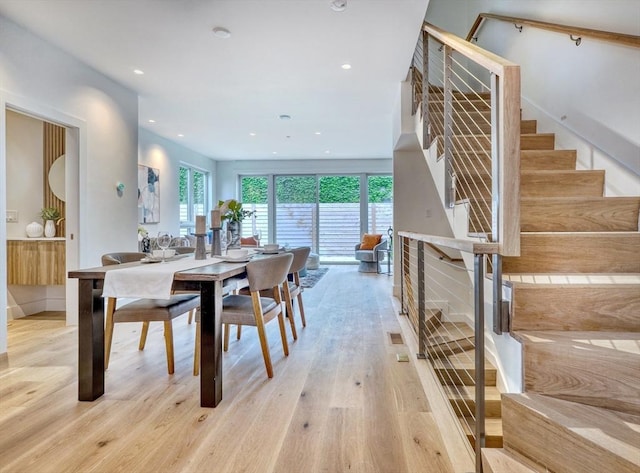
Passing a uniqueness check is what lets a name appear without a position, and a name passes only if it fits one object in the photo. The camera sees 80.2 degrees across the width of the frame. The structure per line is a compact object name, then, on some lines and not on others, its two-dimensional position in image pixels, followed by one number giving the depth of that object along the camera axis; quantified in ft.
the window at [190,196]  27.48
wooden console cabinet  13.58
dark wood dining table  6.81
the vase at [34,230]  14.25
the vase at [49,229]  14.24
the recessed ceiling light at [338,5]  8.79
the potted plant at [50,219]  14.25
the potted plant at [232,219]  9.95
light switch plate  14.53
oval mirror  14.66
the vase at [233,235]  10.41
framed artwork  20.97
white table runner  6.68
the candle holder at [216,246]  9.30
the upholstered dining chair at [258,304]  7.90
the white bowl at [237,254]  8.80
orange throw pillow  27.43
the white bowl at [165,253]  8.53
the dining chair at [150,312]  8.05
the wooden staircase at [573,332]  3.92
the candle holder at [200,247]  8.73
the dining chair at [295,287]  11.01
